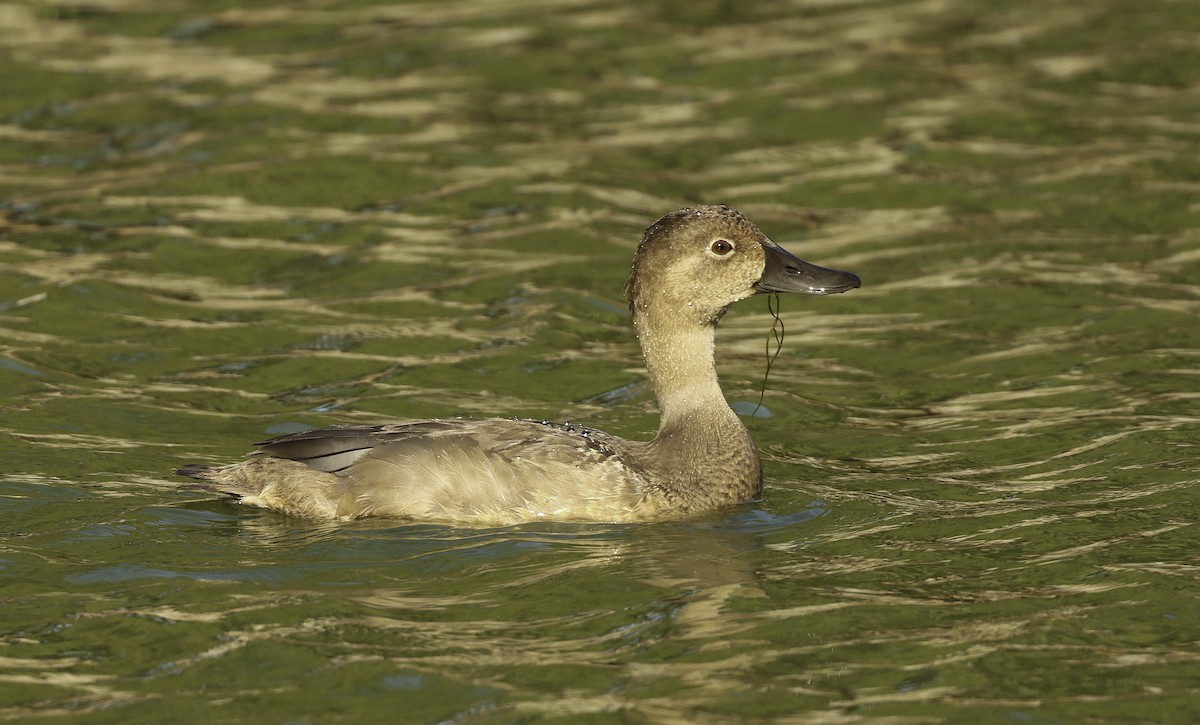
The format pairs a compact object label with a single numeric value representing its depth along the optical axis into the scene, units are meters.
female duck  19.11
